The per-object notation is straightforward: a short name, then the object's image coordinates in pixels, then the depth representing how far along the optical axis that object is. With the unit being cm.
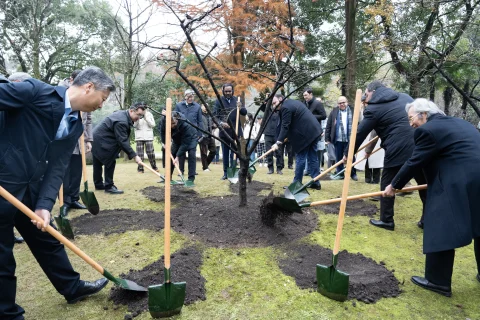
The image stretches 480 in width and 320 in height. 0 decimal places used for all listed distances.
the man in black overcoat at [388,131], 390
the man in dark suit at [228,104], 643
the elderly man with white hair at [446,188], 246
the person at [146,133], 837
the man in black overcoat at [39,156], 190
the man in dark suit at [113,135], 550
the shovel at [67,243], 183
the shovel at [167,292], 215
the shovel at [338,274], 242
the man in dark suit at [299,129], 578
